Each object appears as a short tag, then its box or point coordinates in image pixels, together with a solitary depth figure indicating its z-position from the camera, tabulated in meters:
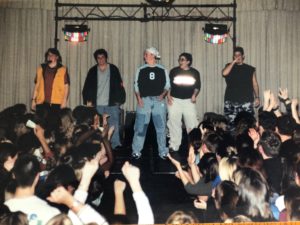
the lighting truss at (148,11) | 6.92
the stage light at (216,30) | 6.15
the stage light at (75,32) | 6.11
